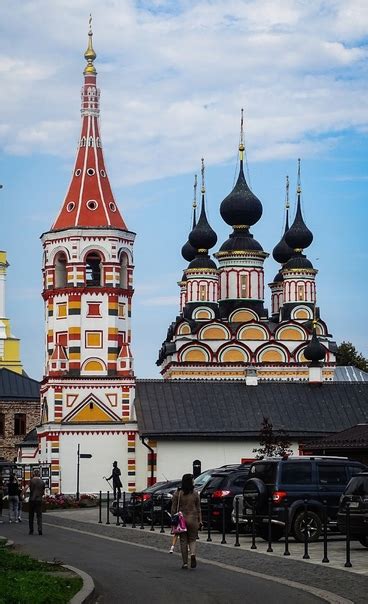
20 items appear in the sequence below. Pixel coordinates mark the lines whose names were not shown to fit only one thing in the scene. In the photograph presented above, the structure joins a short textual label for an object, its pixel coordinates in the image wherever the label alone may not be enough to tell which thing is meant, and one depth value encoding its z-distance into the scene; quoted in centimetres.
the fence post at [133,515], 3762
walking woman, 2391
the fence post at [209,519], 3206
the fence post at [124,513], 4022
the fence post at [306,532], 2603
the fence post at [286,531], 2691
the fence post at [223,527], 3081
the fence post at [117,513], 4050
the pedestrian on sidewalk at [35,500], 3425
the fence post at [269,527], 2808
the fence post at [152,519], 3622
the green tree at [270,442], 6125
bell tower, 6712
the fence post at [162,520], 3600
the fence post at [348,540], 2392
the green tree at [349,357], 11562
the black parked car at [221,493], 3500
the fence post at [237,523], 2970
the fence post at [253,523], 2905
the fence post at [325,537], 2492
